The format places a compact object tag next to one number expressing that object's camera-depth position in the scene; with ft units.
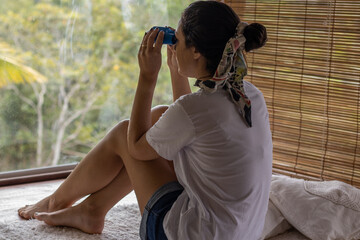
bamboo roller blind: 7.27
